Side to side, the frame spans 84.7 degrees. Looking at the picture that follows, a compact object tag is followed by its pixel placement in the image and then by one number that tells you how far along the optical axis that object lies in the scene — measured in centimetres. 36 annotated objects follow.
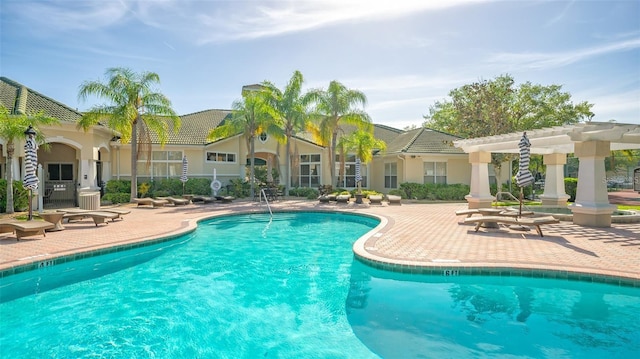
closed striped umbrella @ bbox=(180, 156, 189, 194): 2318
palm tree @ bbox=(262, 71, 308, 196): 2541
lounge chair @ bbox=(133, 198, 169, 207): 2019
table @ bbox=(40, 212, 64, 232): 1184
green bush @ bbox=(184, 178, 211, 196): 2545
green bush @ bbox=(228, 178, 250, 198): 2655
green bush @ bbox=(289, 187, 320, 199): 2636
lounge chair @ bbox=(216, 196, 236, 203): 2280
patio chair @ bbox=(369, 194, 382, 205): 2220
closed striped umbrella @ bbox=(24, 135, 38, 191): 1227
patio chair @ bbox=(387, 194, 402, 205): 2195
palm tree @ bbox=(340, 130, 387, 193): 2556
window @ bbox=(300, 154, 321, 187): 3045
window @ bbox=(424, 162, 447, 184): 2802
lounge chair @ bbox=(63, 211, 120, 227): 1305
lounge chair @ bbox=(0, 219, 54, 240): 1023
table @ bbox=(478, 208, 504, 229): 1251
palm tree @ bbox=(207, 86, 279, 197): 2405
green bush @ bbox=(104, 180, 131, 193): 2272
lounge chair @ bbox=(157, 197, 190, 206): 2127
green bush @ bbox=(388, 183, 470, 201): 2622
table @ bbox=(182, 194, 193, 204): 2294
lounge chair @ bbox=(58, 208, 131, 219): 1325
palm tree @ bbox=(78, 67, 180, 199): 2025
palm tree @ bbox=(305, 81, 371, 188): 2525
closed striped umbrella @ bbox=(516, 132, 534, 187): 1223
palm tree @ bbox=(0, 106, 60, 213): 1478
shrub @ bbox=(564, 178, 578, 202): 2636
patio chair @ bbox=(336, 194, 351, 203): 2269
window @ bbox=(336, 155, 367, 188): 3077
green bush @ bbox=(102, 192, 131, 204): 2189
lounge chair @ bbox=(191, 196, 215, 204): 2246
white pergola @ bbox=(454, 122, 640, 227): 1180
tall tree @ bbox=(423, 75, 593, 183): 2811
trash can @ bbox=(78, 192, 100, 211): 1642
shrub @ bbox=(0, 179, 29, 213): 1653
